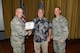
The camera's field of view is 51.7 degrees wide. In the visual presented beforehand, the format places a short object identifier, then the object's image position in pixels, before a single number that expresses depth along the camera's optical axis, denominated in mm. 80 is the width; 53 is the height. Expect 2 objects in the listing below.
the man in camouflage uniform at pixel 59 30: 1651
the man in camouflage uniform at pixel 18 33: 1589
